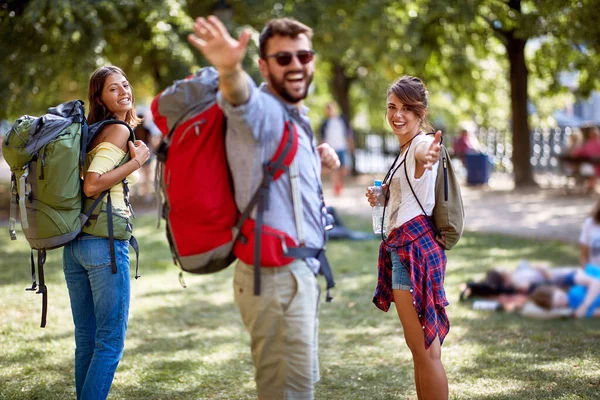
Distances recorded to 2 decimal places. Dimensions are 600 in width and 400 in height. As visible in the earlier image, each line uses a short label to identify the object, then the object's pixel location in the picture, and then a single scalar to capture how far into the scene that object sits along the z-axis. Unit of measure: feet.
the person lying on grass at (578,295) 21.65
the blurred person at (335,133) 58.90
